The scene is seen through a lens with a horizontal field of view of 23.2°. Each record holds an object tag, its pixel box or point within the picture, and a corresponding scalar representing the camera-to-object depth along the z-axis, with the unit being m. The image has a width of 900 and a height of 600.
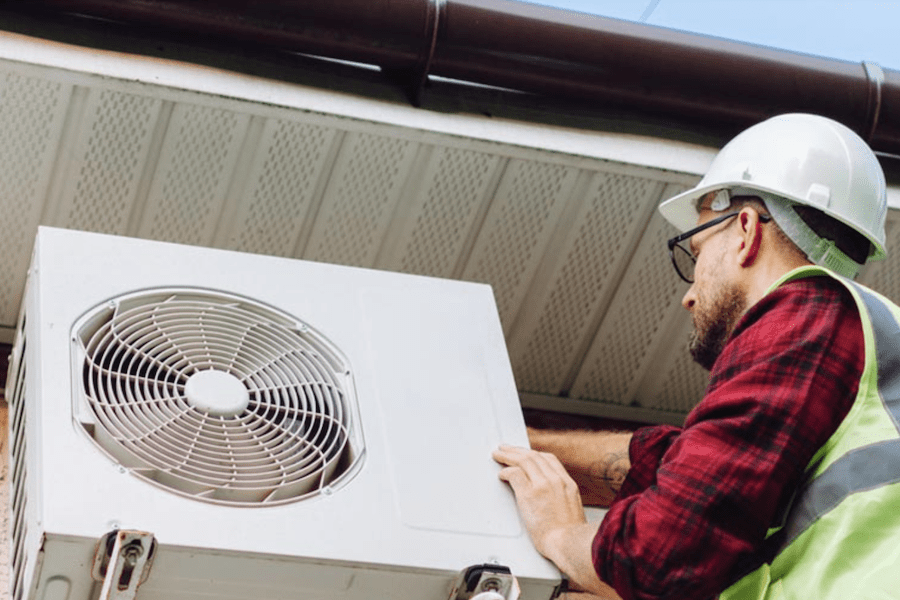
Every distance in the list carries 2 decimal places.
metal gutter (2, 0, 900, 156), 3.93
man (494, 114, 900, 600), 3.06
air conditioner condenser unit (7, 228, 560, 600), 3.00
